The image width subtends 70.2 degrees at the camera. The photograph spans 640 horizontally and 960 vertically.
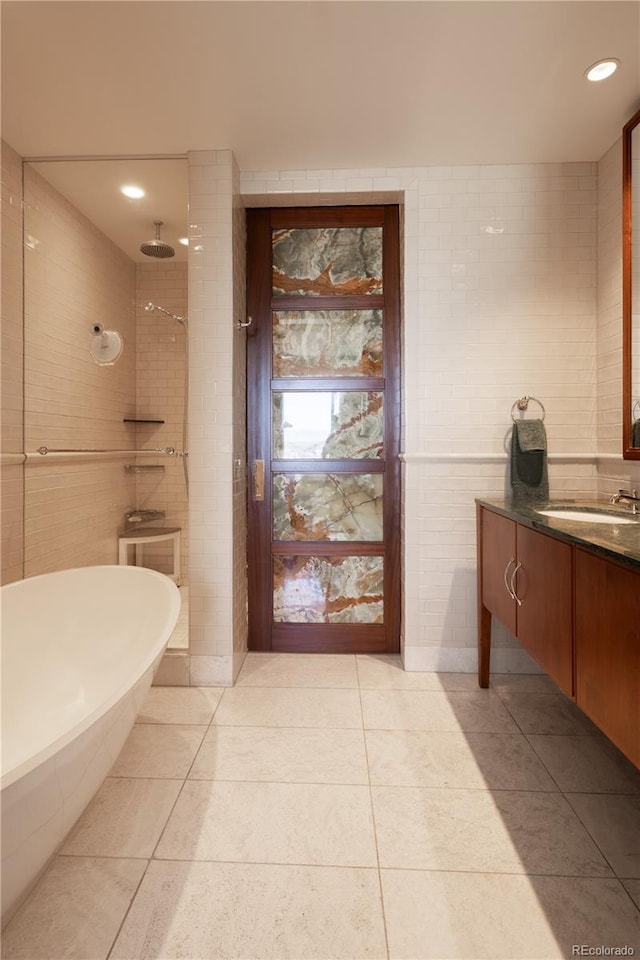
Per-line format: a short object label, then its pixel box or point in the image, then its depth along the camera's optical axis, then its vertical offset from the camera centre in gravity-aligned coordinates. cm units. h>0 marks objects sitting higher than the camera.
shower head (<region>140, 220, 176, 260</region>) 247 +126
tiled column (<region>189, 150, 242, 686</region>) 227 +28
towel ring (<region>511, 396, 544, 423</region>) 238 +40
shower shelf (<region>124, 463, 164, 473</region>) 250 +6
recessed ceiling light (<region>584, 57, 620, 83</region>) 174 +159
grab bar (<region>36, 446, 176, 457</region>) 233 +15
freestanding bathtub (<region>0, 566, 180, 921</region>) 110 -63
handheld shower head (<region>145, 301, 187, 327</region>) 243 +92
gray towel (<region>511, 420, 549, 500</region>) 230 +9
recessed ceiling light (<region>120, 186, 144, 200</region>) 240 +151
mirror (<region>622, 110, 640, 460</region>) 202 +87
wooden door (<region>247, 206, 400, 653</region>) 262 +29
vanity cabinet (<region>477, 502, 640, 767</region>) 111 -41
